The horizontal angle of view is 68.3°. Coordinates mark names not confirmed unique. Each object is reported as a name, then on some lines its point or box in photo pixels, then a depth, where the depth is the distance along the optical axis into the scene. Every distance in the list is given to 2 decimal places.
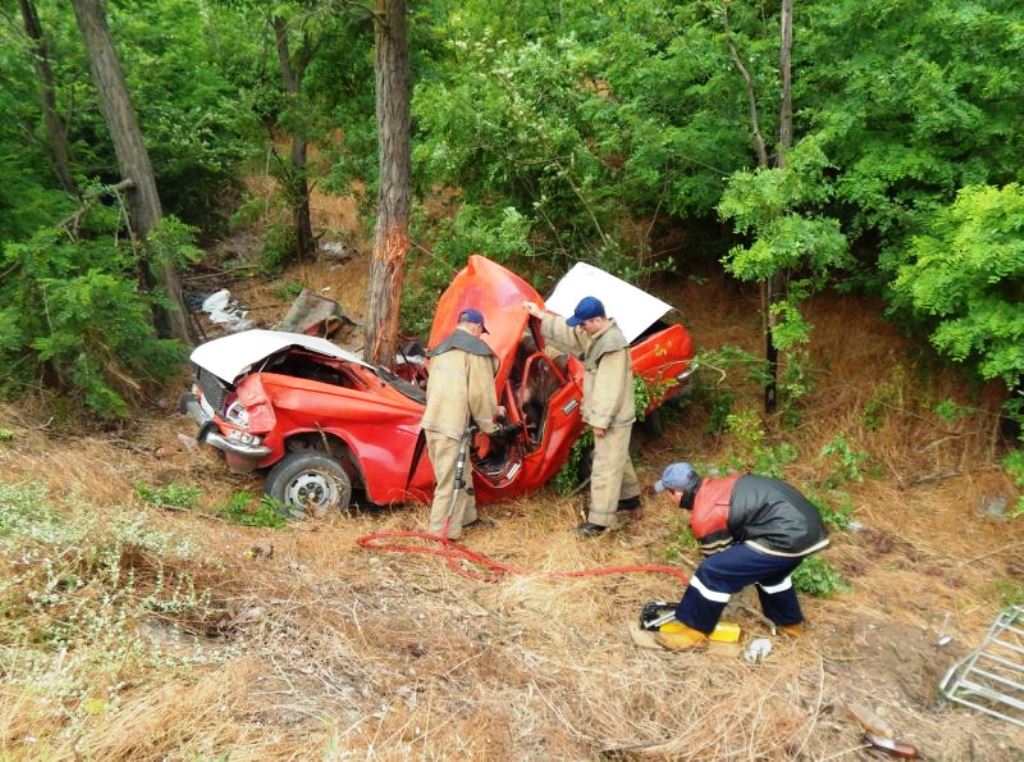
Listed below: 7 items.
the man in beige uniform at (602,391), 5.62
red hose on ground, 5.00
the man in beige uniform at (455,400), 5.50
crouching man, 4.20
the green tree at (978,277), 5.01
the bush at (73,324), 6.83
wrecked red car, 5.62
